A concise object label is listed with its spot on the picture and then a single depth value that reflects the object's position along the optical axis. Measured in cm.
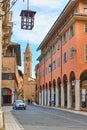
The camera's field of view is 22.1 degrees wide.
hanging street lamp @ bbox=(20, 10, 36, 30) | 708
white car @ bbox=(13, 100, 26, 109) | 3571
